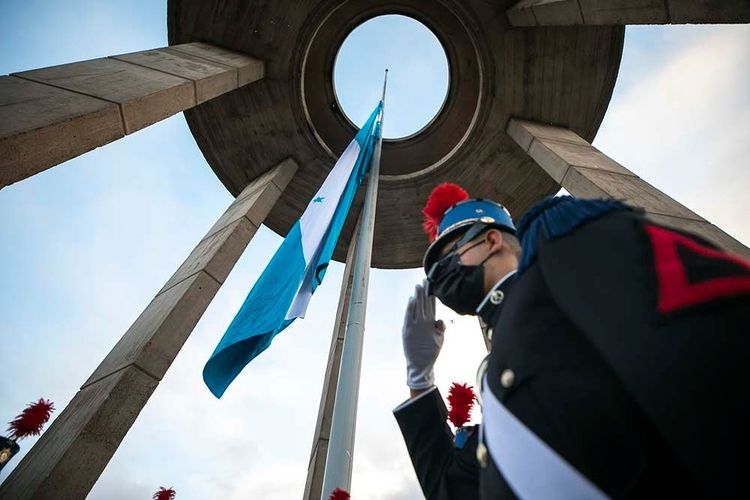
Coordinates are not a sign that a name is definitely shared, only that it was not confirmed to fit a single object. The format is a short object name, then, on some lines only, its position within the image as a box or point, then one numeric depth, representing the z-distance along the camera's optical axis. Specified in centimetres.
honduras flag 382
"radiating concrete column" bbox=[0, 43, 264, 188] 322
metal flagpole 259
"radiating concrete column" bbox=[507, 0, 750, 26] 343
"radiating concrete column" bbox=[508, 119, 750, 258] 413
